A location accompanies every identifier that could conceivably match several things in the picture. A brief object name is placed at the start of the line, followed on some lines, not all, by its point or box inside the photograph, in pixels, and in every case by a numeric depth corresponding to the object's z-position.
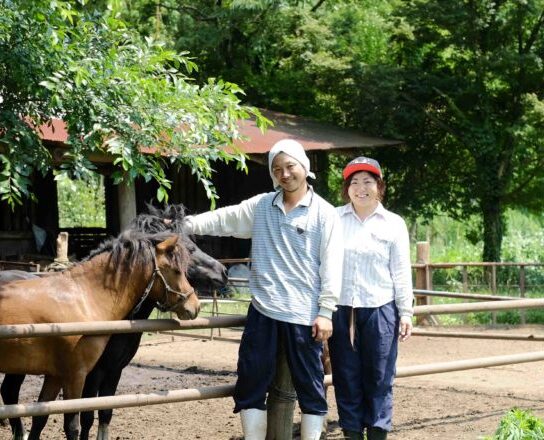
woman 5.04
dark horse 5.69
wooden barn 16.30
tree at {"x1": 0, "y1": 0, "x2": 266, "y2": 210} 5.52
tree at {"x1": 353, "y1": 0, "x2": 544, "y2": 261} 17.25
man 4.70
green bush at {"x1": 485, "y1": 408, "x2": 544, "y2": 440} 4.57
